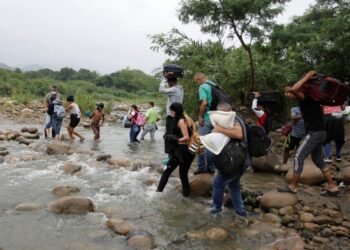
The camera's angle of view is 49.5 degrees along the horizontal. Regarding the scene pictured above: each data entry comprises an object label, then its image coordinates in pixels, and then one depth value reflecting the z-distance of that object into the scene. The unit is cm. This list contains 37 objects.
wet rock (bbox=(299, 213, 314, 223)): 518
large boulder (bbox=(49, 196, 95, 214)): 559
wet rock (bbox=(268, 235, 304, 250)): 447
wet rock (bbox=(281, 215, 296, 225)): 520
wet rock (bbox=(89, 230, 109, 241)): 476
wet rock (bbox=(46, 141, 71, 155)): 996
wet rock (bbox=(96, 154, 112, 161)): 932
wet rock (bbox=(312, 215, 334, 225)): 506
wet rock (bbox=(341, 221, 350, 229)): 495
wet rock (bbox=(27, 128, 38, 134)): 1401
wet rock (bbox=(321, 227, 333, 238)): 478
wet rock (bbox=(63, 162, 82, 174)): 803
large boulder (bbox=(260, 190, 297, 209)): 569
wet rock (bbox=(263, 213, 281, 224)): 533
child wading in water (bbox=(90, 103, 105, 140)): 1309
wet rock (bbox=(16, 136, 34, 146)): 1157
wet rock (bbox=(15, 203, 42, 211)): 571
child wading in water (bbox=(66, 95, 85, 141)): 1238
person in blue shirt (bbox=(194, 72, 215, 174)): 642
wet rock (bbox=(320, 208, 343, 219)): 521
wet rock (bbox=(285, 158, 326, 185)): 668
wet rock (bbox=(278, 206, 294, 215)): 546
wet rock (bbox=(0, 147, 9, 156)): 951
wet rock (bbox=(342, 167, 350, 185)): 652
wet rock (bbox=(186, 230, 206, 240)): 482
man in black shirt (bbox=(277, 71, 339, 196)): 546
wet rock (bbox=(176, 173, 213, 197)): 642
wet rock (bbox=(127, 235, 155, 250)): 454
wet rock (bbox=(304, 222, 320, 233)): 495
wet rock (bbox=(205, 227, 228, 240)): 480
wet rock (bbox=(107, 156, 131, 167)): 875
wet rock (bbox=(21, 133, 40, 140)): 1272
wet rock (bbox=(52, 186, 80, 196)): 649
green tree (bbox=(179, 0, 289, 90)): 1209
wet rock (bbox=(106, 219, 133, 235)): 493
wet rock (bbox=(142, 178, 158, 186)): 713
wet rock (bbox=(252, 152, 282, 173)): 787
